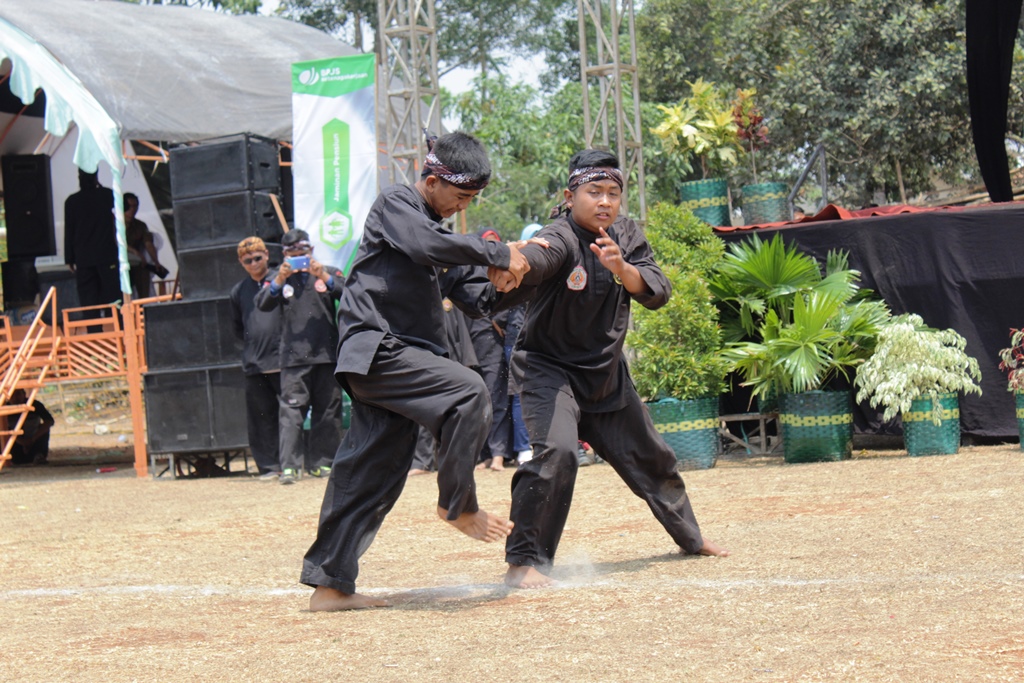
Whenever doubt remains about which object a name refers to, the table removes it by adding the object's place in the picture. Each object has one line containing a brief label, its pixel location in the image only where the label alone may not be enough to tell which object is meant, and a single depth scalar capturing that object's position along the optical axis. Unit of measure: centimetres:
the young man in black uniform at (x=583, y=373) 535
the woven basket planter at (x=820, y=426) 982
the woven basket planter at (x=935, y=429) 950
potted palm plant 984
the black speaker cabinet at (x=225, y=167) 1279
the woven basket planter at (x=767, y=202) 1130
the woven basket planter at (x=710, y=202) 1144
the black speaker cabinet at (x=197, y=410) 1255
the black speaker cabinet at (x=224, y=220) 1272
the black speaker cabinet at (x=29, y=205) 1805
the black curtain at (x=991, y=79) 1050
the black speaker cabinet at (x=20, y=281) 1748
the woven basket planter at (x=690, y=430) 1018
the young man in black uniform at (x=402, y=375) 491
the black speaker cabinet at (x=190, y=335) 1269
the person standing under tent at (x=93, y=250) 1584
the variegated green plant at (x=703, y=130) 1204
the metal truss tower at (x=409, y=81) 1421
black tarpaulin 992
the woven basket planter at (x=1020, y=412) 925
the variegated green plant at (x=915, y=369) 947
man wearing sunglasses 1171
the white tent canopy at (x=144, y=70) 1295
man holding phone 1127
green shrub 1019
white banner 1359
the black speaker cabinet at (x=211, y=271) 1278
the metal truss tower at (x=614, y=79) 1333
